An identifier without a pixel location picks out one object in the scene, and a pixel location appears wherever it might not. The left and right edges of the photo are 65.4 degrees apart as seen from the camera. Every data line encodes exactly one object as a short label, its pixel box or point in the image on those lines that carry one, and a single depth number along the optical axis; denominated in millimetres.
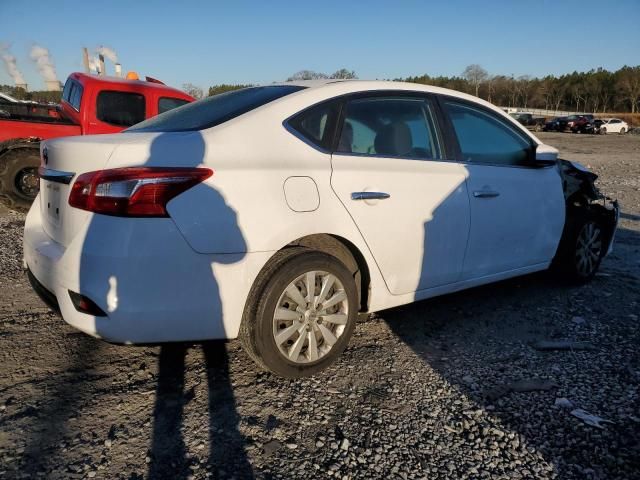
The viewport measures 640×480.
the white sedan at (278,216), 2229
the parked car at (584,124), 41656
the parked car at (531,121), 46238
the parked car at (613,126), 42719
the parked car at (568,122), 42062
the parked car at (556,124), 42844
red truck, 6508
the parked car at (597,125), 42219
